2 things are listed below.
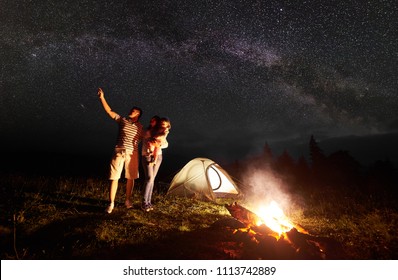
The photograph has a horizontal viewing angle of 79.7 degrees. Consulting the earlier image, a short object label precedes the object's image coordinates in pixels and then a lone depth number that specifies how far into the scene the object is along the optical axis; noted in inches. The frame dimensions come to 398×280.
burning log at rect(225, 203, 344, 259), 138.9
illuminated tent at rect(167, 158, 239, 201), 337.4
